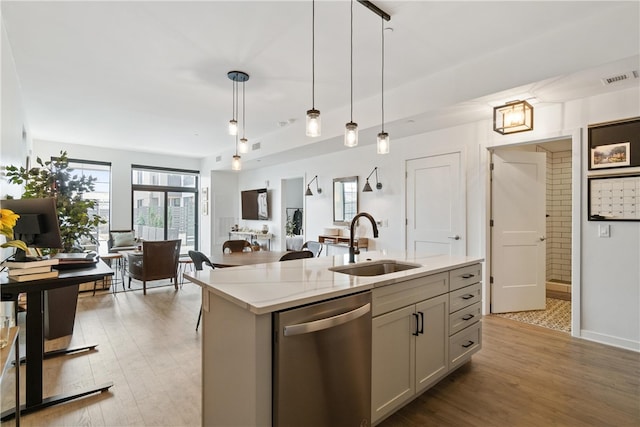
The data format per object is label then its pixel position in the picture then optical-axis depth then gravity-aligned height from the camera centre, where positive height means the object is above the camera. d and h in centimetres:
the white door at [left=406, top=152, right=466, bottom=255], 424 +13
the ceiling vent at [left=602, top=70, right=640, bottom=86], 264 +114
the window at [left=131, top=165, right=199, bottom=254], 790 +25
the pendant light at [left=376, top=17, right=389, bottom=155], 276 +60
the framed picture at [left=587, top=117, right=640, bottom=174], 299 +66
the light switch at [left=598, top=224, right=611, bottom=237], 315 -15
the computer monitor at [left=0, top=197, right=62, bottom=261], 209 -6
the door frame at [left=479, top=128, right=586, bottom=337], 331 +0
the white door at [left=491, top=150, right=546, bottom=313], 406 -21
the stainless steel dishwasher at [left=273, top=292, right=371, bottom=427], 140 -69
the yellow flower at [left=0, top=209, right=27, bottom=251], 145 -3
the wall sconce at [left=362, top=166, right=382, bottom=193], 508 +44
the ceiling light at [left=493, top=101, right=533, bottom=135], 311 +93
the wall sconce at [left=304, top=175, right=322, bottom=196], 620 +44
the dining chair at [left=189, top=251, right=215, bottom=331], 345 -49
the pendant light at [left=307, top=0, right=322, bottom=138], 239 +70
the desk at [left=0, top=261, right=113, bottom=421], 205 -82
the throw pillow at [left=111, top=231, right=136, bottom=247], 686 -53
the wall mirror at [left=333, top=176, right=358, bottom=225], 556 +26
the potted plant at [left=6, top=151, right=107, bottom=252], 301 +19
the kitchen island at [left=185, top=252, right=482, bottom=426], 139 -55
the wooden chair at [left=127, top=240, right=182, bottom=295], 505 -76
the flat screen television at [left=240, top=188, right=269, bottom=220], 753 +24
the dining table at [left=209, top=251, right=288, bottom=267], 325 -49
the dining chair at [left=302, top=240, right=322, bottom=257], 463 -47
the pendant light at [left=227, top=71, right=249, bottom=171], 341 +145
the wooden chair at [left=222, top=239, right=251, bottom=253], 475 -46
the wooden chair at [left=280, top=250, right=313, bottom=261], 338 -43
